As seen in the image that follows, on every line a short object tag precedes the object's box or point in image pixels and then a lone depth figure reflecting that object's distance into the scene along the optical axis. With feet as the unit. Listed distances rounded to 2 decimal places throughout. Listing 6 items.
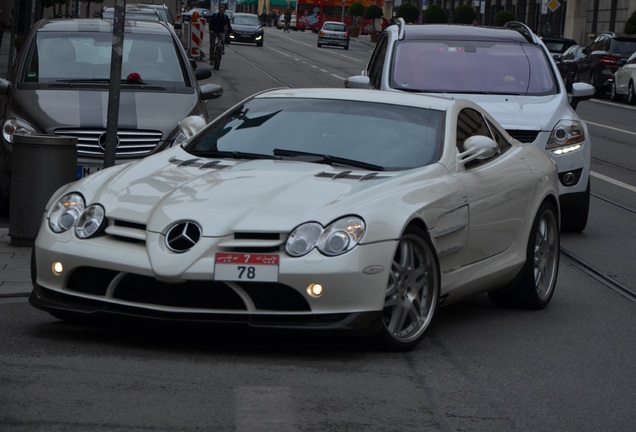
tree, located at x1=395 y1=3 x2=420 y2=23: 322.34
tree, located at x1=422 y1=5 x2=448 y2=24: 306.76
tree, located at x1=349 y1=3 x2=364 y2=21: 371.15
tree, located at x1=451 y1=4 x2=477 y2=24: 287.69
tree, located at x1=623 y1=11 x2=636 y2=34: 185.16
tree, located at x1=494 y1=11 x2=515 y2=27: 267.59
